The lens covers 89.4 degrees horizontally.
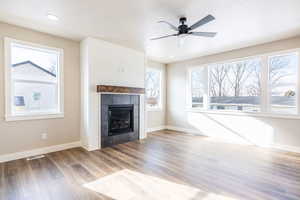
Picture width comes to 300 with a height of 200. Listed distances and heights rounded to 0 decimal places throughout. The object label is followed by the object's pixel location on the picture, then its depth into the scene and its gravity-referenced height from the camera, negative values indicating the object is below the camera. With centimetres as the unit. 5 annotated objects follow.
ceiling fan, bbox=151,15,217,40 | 262 +119
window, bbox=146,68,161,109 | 559 +39
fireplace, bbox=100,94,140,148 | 376 -55
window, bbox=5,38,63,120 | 295 +38
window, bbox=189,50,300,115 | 362 +37
